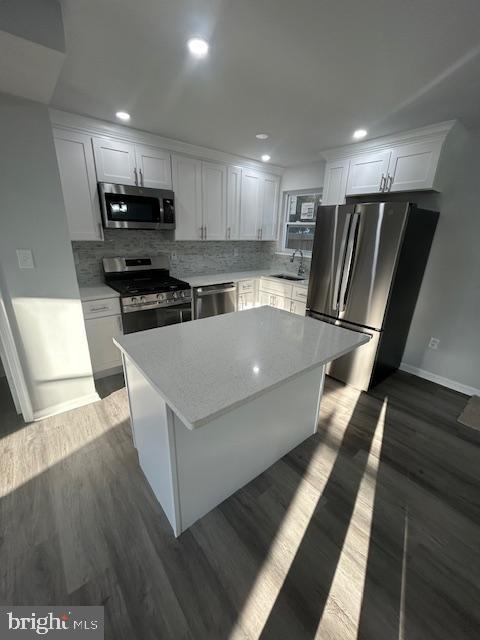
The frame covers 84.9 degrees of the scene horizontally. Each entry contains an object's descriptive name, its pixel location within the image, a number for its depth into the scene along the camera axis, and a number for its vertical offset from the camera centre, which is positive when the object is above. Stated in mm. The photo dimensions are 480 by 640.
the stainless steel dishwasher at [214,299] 3355 -844
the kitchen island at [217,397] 1125 -631
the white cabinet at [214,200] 3360 +420
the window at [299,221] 3988 +226
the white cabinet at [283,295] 3646 -840
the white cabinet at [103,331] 2598 -990
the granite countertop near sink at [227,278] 3457 -609
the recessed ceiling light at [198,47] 1415 +984
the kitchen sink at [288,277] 4052 -629
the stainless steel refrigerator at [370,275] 2371 -353
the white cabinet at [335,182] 3012 +619
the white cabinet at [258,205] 3799 +427
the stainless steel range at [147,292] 2795 -640
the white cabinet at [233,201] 3588 +444
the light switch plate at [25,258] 1869 -210
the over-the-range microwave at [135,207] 2645 +248
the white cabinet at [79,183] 2406 +423
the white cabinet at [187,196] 3113 +431
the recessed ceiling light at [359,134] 2491 +966
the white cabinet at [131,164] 2600 +675
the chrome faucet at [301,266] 4180 -461
